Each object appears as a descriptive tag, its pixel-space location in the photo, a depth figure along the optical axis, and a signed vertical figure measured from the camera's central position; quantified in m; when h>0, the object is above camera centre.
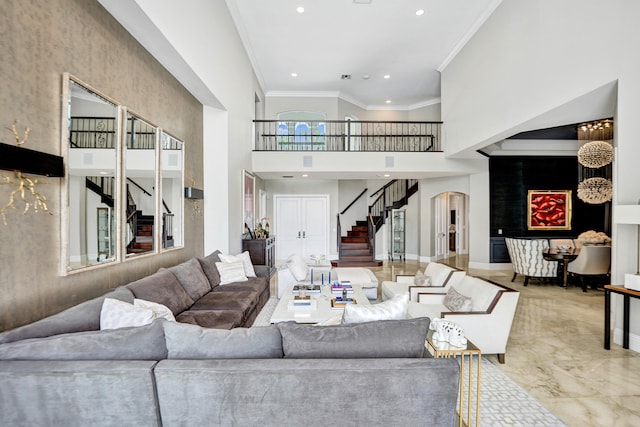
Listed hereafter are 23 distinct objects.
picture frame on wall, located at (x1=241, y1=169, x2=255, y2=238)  6.85 +0.21
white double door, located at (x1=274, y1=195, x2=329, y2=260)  10.48 -0.44
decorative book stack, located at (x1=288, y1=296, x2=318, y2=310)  3.83 -1.12
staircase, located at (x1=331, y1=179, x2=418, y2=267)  9.80 -0.53
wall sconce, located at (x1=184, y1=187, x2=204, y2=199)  4.81 +0.28
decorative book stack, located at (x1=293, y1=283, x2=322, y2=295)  4.47 -1.10
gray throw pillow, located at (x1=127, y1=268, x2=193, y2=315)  3.02 -0.81
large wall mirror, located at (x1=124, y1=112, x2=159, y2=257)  3.47 +0.29
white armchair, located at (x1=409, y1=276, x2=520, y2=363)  3.27 -1.09
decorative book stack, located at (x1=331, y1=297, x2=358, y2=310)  3.83 -1.10
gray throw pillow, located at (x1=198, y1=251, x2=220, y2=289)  4.63 -0.86
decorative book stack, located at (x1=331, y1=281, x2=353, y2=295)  4.40 -1.06
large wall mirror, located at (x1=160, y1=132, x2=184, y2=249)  4.26 +0.29
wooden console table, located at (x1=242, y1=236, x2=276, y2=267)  6.44 -0.75
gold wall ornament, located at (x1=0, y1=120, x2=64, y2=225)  1.97 +0.28
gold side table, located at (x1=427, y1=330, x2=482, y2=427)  2.09 -0.95
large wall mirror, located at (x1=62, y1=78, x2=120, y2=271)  2.58 +0.29
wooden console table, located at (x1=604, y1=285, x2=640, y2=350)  3.59 -1.18
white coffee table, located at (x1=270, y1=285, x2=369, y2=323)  3.48 -1.15
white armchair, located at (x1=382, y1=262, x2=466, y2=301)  4.45 -1.05
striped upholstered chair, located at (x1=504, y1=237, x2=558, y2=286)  6.85 -1.03
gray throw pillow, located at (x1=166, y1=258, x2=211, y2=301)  3.88 -0.85
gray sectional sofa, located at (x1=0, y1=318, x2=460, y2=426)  1.57 -0.88
